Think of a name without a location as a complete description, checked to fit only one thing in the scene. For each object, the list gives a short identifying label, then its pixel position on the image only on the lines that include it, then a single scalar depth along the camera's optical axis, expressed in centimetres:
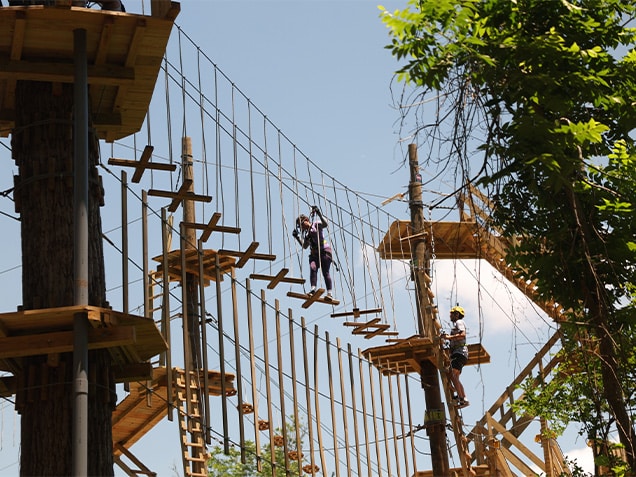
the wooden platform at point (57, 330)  842
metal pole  829
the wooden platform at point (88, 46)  905
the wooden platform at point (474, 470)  1757
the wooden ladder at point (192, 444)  1549
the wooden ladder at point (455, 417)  1728
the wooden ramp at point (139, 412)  1667
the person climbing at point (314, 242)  1628
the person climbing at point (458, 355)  1743
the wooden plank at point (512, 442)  1798
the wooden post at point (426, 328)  1755
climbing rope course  1137
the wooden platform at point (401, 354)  1756
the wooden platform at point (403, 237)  1833
